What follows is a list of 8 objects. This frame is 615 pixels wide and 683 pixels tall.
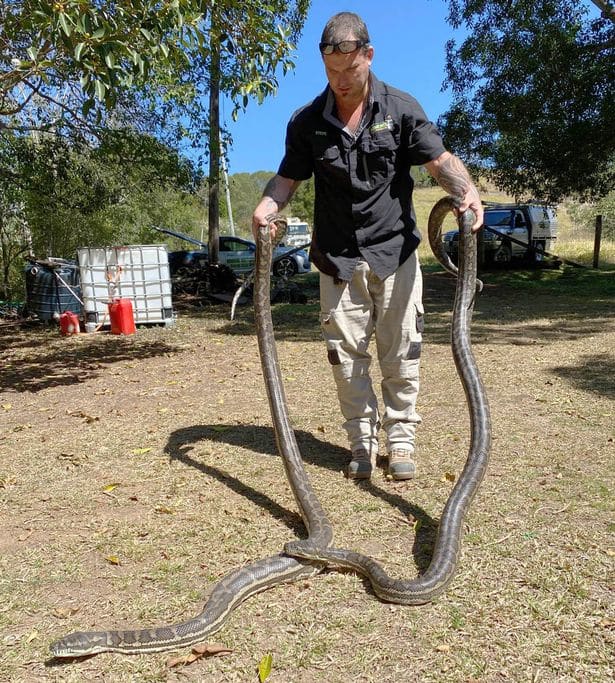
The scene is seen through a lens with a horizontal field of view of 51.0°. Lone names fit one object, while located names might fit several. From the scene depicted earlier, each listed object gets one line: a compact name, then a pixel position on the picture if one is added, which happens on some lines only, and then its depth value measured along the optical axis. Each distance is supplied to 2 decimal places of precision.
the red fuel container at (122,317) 12.37
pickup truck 23.58
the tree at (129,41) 5.17
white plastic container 12.88
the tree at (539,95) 14.45
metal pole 16.09
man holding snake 3.77
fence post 22.46
